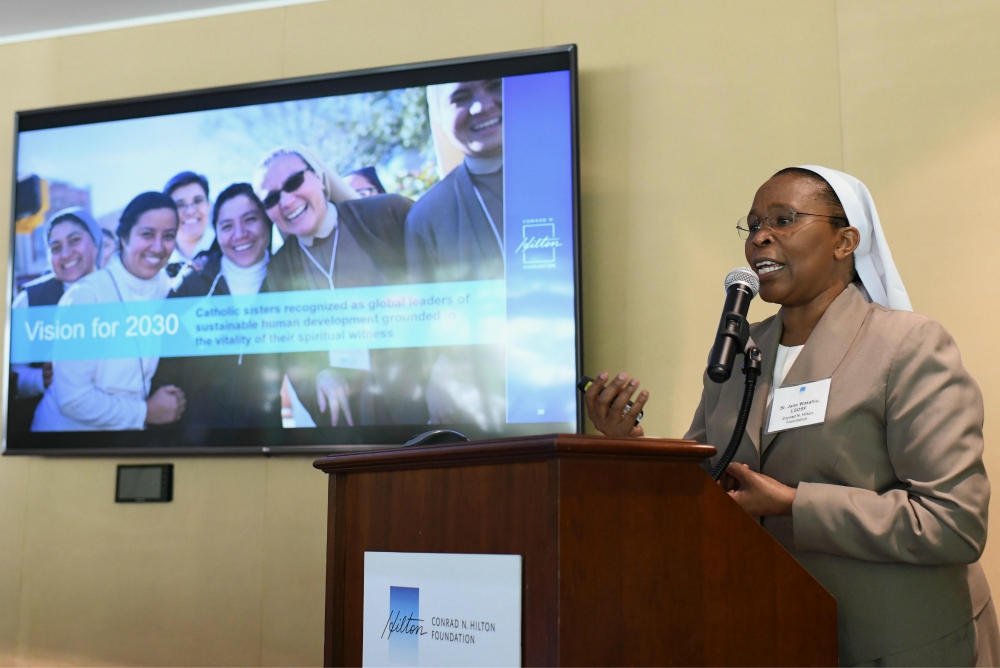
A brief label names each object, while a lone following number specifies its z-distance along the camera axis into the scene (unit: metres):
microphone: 1.52
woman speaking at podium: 1.46
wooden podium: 1.08
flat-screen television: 2.95
